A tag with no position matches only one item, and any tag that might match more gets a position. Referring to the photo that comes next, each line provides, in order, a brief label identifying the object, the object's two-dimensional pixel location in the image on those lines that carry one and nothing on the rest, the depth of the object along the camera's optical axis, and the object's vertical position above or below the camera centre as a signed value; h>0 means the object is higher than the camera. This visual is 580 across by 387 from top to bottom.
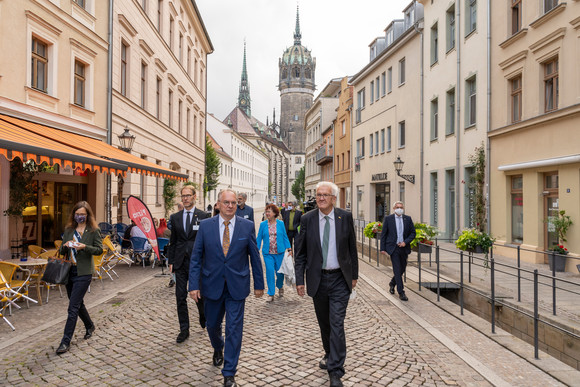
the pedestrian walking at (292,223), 13.02 -0.70
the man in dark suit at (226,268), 4.59 -0.69
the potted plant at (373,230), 15.48 -1.03
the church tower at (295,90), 136.12 +31.55
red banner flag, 9.69 -0.41
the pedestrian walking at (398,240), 8.89 -0.78
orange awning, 10.65 +1.33
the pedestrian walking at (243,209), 9.94 -0.23
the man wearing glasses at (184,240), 6.31 -0.57
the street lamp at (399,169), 22.27 +1.36
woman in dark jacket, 5.65 -0.71
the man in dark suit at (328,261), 4.77 -0.64
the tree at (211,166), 49.69 +3.41
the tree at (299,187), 105.32 +2.71
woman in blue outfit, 8.91 -0.82
